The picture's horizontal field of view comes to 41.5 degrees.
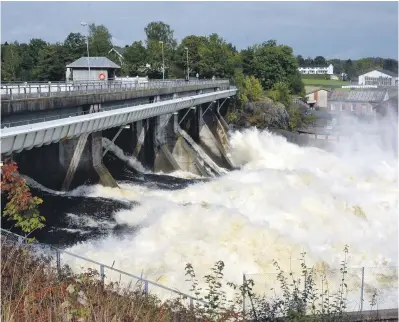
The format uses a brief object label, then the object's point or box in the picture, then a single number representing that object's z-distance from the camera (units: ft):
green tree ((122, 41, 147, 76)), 231.91
